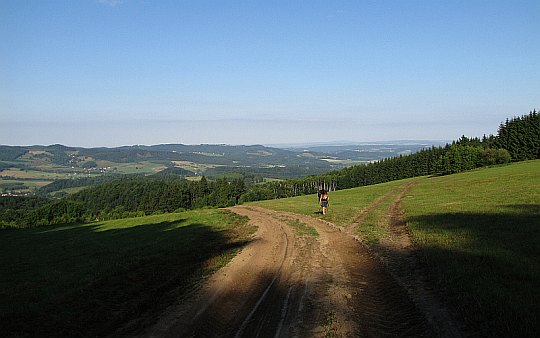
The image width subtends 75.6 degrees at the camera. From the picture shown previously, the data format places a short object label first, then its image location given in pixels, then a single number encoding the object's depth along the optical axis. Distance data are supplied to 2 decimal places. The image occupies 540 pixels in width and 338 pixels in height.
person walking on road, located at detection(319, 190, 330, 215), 29.48
